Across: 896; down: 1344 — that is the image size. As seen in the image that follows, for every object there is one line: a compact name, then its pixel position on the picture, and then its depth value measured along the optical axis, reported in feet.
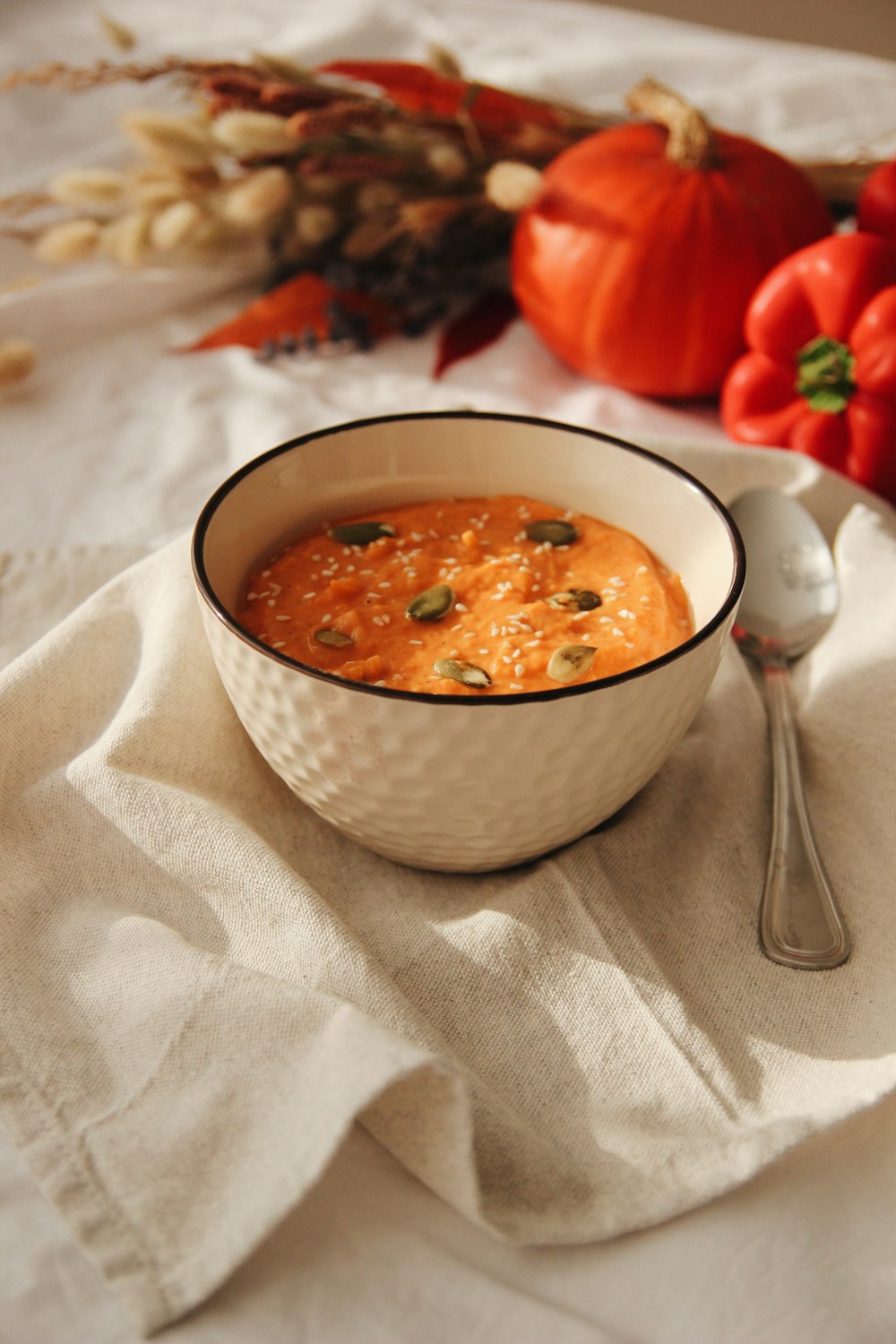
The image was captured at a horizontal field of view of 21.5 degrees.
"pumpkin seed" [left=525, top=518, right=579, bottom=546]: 2.33
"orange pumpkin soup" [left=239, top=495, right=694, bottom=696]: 2.15
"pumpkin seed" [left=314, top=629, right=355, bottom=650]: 2.18
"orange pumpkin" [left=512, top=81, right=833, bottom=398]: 2.94
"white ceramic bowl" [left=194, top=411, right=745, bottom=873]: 2.02
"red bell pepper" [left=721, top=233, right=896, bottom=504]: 2.75
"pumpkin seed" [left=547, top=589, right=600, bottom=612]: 2.23
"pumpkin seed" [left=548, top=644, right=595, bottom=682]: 2.13
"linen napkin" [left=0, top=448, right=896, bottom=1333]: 1.93
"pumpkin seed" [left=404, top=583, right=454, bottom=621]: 2.21
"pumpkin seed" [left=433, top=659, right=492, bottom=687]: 2.12
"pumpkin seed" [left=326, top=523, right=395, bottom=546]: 2.33
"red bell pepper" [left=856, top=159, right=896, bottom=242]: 2.99
